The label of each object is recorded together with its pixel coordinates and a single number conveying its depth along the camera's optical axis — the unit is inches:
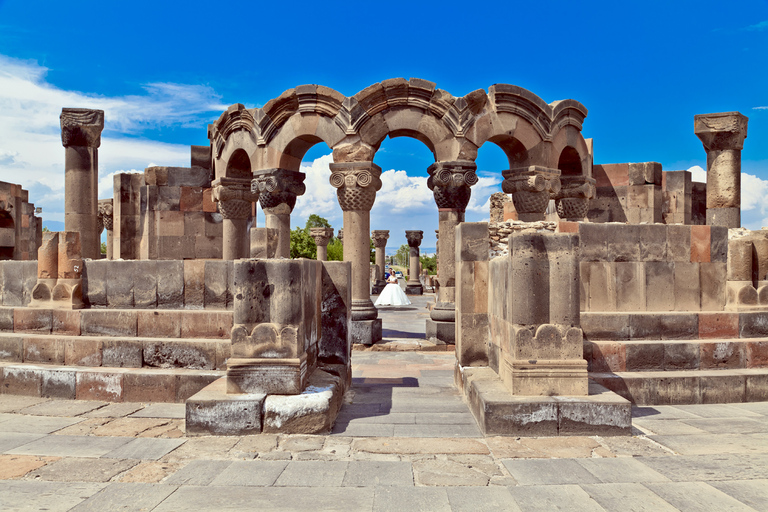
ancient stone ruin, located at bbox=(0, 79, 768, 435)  169.8
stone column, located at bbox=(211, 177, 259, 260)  422.3
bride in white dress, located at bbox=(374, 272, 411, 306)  672.4
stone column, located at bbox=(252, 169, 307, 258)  389.4
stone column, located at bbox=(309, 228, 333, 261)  1030.4
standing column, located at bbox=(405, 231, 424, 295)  1111.6
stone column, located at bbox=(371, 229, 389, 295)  1133.7
